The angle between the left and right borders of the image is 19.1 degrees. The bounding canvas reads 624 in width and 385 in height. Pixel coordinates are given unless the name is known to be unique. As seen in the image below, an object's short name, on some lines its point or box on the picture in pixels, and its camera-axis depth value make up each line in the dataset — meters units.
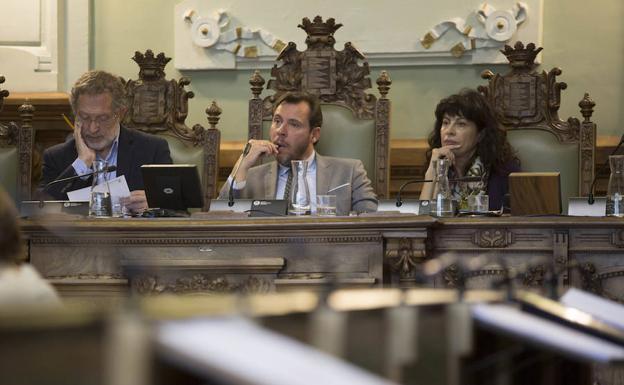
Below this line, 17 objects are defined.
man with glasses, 8.16
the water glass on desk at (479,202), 7.06
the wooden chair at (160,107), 8.61
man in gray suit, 7.84
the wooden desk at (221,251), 6.00
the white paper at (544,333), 2.57
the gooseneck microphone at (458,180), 7.04
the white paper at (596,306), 3.31
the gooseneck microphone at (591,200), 6.88
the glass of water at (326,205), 6.66
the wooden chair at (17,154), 8.27
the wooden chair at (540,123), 8.40
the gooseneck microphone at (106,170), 6.99
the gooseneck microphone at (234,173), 7.22
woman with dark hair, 8.18
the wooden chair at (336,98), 8.45
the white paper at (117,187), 7.02
